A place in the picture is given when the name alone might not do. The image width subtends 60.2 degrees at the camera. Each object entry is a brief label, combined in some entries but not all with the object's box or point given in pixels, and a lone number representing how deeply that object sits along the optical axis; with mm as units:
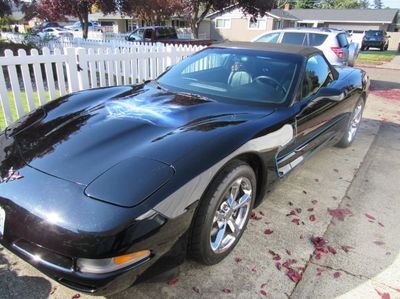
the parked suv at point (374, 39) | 31875
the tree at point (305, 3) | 70438
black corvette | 1799
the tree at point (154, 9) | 20994
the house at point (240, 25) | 38188
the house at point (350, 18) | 45812
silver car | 9859
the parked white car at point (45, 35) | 13495
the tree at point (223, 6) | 18922
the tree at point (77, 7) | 17750
